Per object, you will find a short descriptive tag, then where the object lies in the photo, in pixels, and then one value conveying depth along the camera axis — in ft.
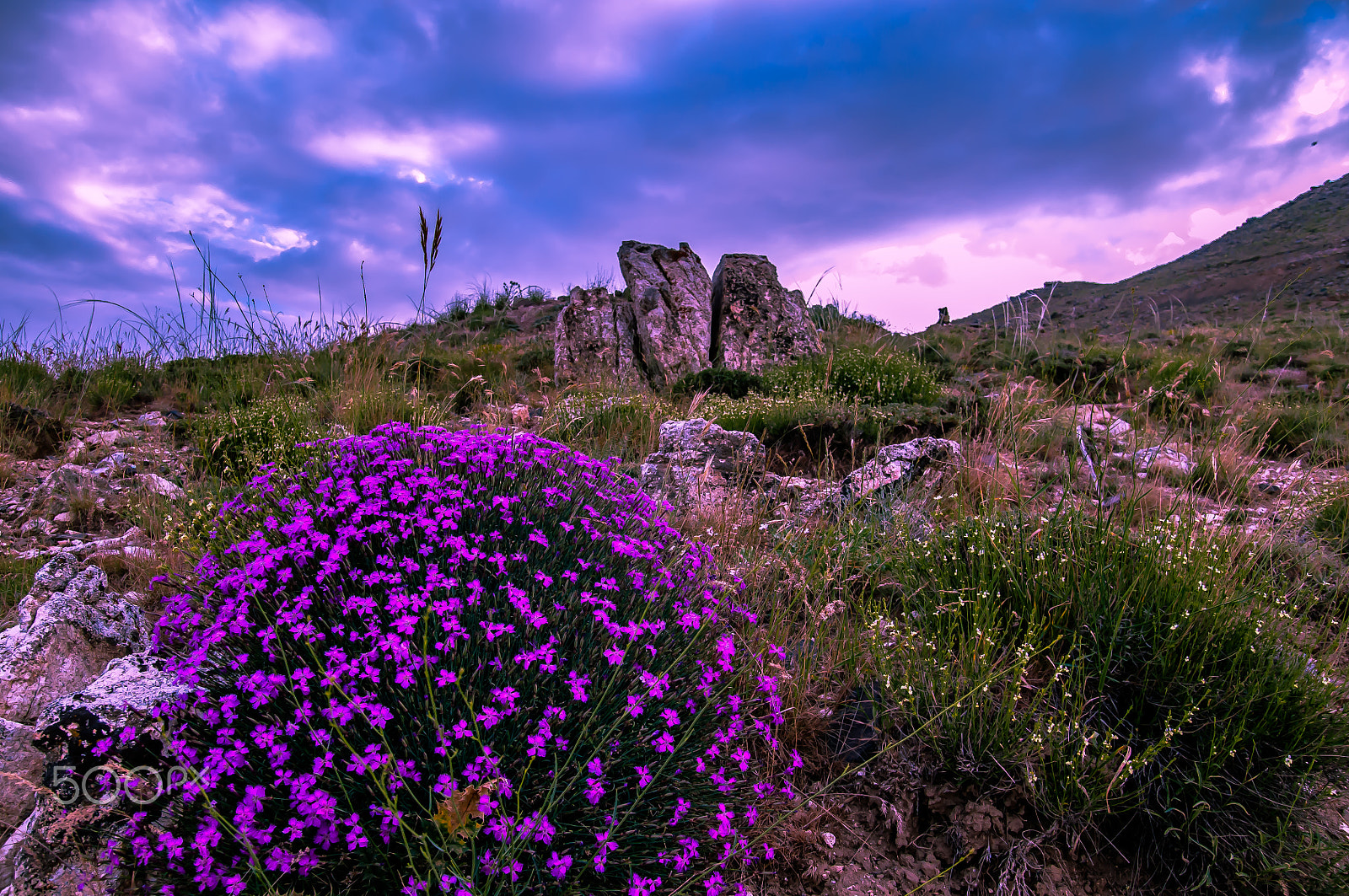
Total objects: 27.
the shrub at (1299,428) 23.47
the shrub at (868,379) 26.75
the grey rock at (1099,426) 23.43
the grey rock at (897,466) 15.72
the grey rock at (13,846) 6.64
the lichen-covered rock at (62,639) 8.62
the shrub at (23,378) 26.11
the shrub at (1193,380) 29.27
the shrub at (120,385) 28.68
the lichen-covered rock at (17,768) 7.56
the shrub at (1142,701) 7.84
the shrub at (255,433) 18.62
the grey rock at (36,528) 16.38
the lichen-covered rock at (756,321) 37.20
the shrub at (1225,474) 15.69
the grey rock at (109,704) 7.02
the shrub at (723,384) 30.60
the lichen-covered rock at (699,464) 14.96
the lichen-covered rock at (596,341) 35.47
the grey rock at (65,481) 18.00
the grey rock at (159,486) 16.32
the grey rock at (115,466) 19.34
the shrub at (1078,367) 33.14
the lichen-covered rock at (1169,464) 17.35
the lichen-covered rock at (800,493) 15.24
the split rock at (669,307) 35.50
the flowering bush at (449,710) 6.01
